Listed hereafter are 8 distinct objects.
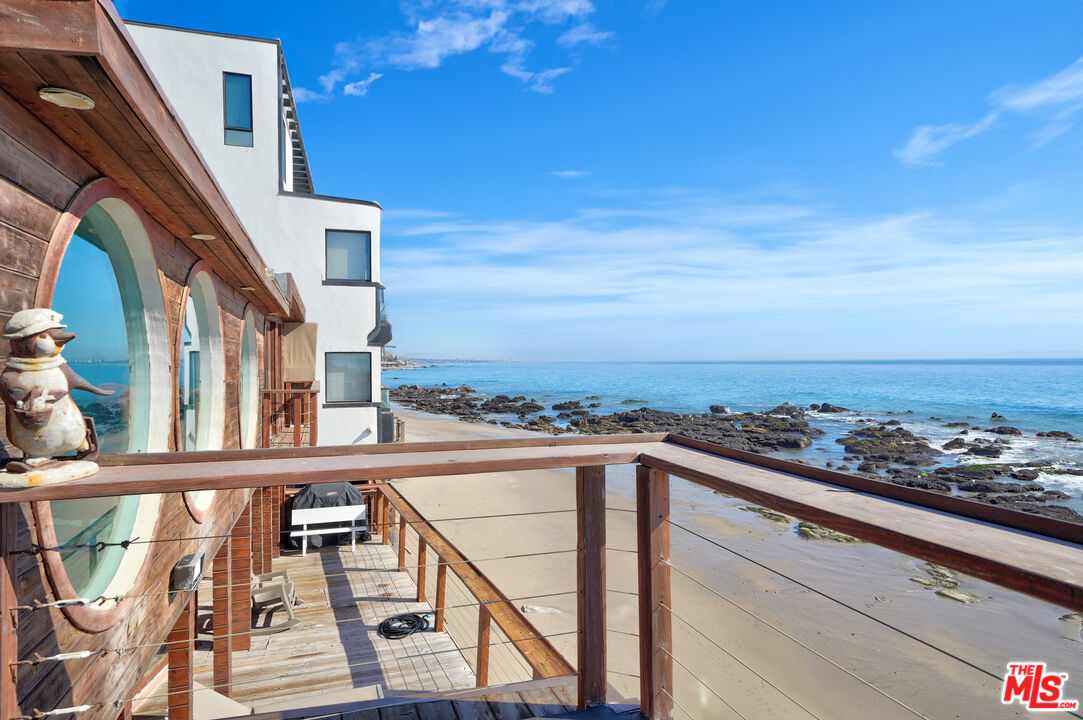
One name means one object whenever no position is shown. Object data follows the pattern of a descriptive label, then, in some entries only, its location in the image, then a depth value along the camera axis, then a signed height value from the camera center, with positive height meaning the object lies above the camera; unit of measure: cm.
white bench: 1008 -280
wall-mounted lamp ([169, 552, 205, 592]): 348 -133
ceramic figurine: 159 -9
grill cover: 1063 -260
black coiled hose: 708 -340
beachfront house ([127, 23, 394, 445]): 1105 +319
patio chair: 708 -312
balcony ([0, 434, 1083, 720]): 121 -204
